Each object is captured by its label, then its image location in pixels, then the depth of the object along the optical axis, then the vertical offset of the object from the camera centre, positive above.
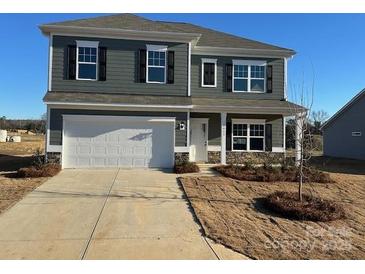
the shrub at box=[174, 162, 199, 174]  15.37 -0.99
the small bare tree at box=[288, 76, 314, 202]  10.46 +0.38
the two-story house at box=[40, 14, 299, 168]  16.45 +2.03
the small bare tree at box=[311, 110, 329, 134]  58.08 +4.54
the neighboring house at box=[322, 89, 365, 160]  25.22 +1.11
